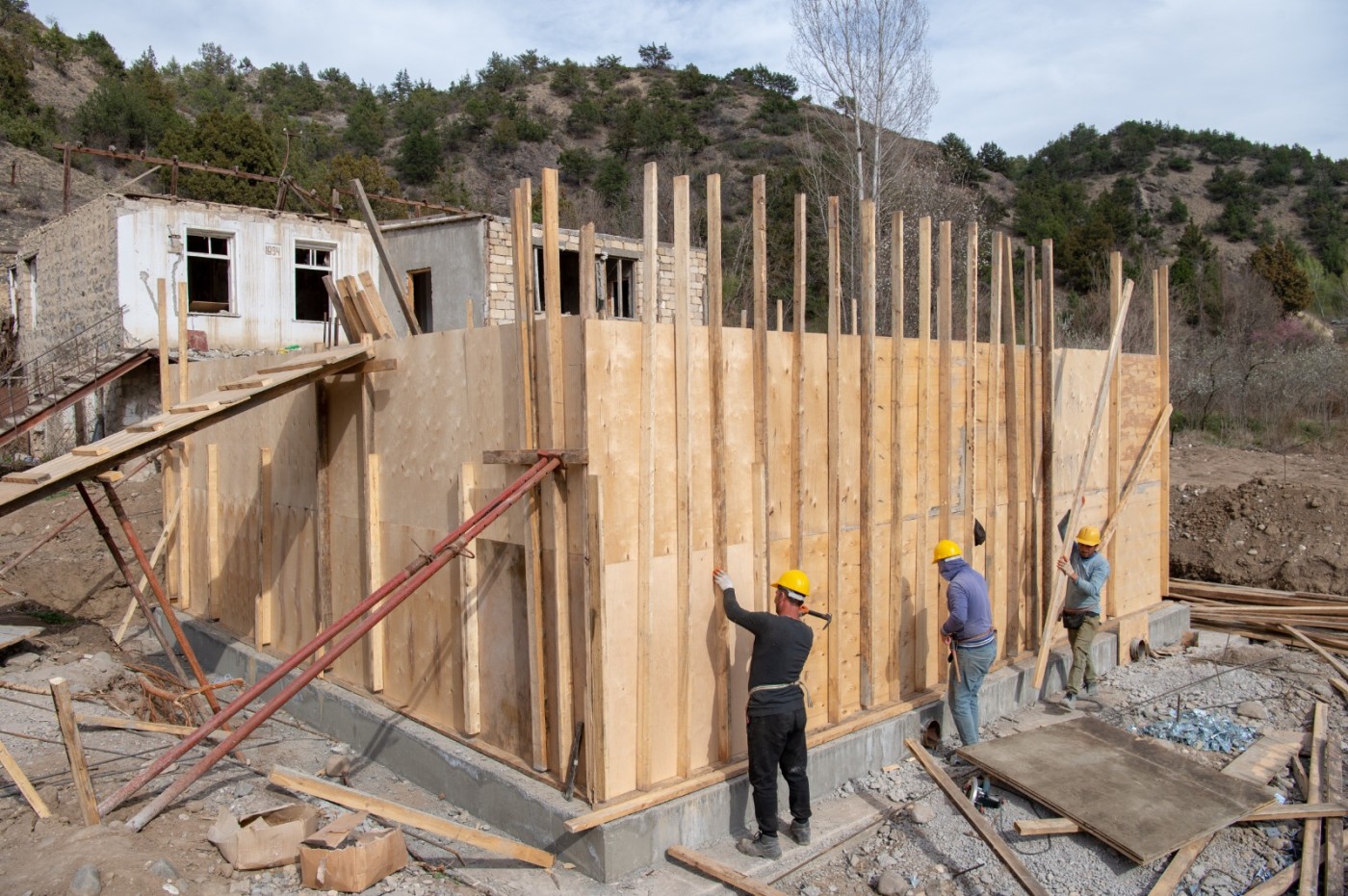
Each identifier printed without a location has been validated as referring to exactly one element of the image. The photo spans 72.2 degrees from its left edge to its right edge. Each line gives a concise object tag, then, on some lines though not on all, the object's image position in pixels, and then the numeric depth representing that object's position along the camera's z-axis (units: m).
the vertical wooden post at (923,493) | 7.99
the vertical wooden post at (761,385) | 6.44
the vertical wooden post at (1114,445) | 10.44
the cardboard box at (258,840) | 5.40
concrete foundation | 5.71
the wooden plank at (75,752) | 5.11
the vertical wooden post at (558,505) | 5.84
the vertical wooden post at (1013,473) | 8.89
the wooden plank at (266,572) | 9.63
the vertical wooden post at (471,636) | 6.68
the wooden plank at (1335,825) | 5.75
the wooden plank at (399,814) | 5.58
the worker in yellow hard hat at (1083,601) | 8.85
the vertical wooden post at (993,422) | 8.73
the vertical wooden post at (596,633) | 5.68
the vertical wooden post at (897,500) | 7.53
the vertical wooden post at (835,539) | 7.21
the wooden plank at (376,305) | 7.97
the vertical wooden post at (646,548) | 5.92
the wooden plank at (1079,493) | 8.77
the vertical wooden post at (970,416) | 8.30
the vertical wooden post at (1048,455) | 9.18
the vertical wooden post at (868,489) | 7.34
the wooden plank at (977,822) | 5.70
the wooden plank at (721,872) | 5.45
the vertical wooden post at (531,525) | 6.07
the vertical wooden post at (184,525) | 11.38
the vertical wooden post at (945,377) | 8.02
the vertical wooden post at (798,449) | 6.89
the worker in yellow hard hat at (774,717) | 5.95
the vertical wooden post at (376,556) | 7.78
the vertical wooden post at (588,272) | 5.73
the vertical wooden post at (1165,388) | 11.26
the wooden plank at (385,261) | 7.50
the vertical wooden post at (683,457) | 6.02
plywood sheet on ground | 6.09
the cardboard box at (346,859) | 5.29
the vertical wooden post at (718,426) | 6.11
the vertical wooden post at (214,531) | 10.69
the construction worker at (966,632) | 7.41
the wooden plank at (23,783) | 5.53
